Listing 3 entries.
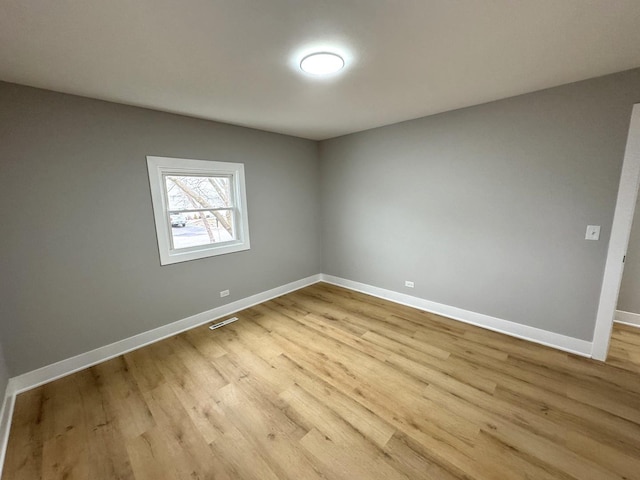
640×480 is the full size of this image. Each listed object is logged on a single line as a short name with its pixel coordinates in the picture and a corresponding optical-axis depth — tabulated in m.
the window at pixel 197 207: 2.69
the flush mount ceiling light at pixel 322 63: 1.61
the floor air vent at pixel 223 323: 3.00
